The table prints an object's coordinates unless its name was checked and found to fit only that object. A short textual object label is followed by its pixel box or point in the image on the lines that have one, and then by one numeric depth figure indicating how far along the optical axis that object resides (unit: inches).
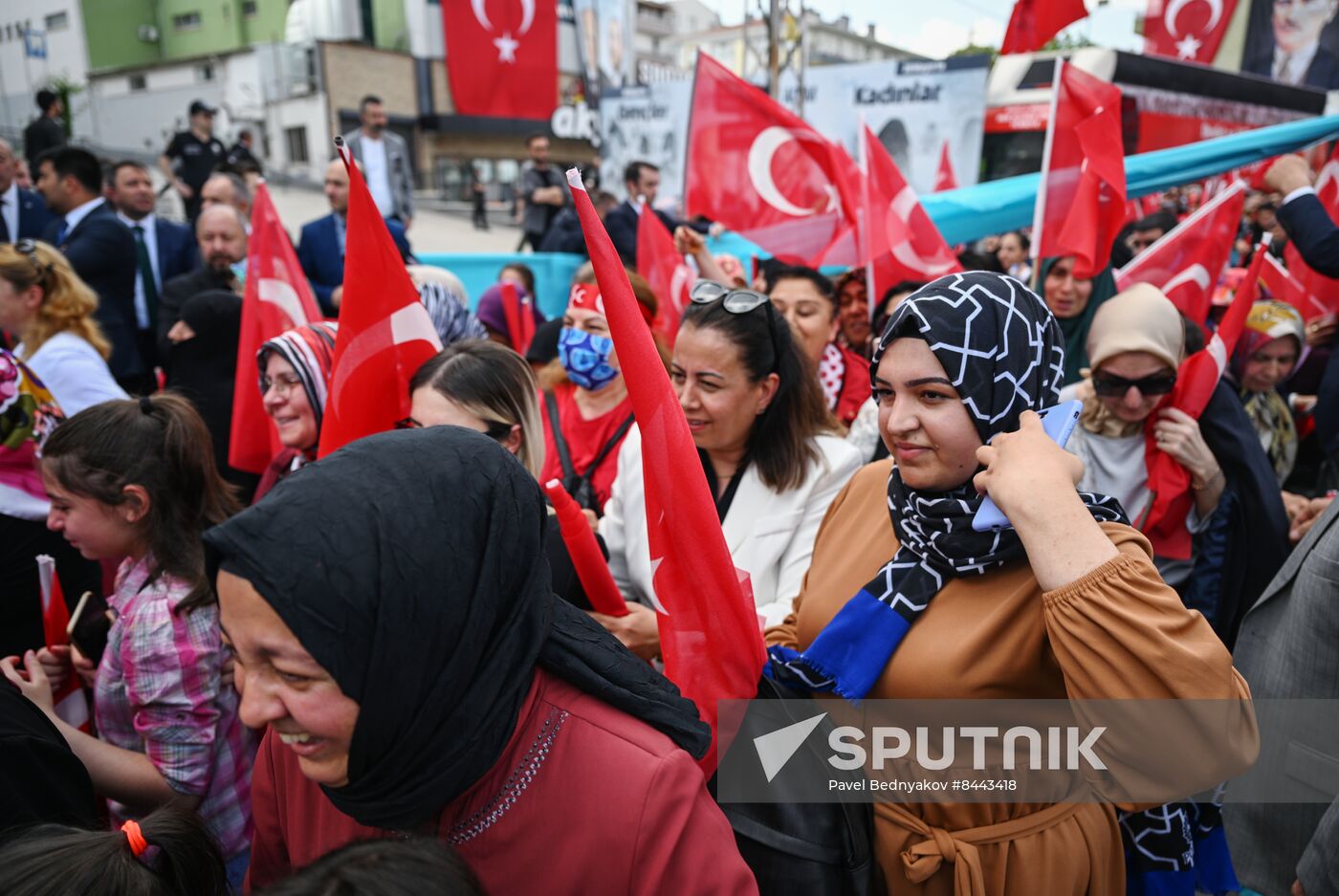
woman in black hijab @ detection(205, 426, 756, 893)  39.2
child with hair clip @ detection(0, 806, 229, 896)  47.0
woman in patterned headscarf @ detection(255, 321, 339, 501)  109.2
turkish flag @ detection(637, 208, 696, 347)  183.3
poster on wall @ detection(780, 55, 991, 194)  560.7
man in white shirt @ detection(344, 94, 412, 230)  318.7
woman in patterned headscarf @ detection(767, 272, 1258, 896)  56.1
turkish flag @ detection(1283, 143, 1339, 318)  179.3
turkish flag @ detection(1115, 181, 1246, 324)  151.9
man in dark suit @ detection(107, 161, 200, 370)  226.4
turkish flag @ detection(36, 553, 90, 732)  85.5
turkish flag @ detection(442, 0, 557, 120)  893.2
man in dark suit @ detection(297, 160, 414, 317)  236.1
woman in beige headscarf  106.4
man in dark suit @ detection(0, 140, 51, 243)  251.9
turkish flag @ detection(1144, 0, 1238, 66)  792.3
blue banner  220.2
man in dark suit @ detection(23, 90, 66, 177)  368.2
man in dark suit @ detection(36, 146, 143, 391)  198.5
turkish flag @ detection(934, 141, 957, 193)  291.1
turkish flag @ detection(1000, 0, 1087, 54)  335.6
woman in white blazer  95.6
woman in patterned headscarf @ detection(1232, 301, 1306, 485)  146.4
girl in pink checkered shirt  73.7
